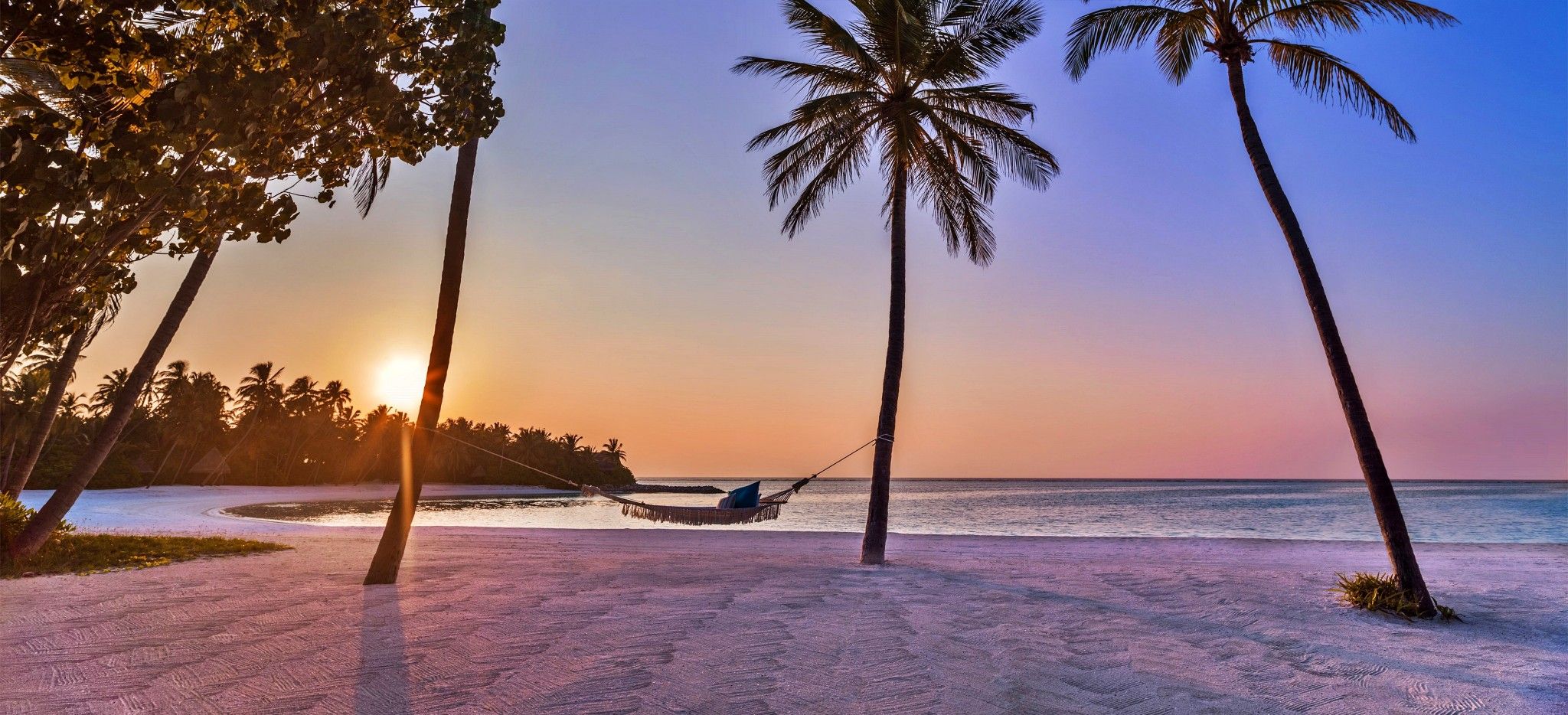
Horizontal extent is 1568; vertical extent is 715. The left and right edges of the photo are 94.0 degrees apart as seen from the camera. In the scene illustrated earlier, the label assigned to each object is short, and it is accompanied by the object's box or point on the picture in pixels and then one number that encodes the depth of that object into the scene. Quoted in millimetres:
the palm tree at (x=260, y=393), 46406
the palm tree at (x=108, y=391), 43062
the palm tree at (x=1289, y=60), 6000
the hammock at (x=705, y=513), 9336
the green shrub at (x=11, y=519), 6742
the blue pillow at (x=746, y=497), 9773
